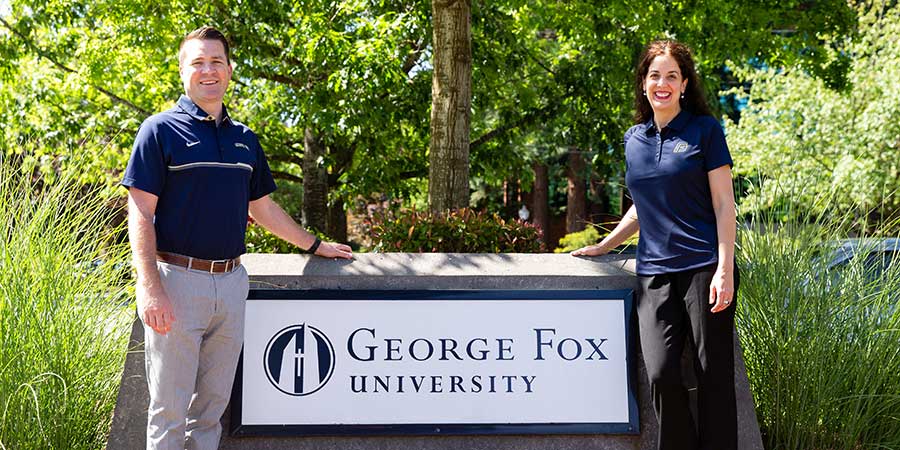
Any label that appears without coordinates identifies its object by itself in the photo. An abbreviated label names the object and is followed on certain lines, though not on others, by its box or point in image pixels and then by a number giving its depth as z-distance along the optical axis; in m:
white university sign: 4.11
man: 3.25
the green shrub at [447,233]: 5.09
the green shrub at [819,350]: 4.19
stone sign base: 4.03
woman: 3.56
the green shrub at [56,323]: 3.69
